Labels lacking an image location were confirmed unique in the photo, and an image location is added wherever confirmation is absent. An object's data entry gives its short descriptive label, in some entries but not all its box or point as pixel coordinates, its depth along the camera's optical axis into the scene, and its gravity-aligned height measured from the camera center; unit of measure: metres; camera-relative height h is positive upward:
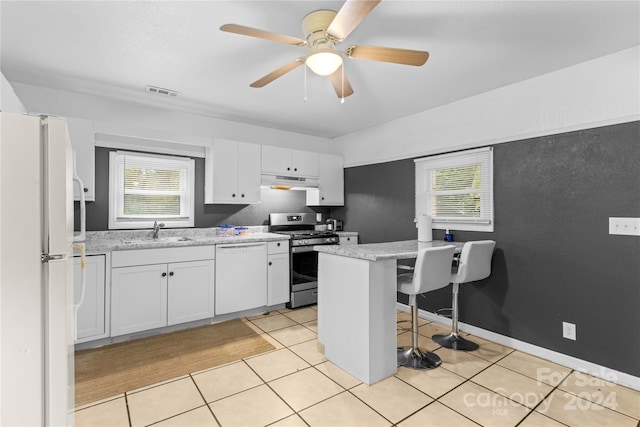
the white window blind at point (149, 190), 3.48 +0.29
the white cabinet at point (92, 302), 2.78 -0.77
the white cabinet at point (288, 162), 4.21 +0.73
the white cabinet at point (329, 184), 4.72 +0.46
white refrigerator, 1.04 -0.17
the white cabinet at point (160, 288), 2.95 -0.71
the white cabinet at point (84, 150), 3.02 +0.63
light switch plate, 2.28 -0.09
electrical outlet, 2.57 -0.95
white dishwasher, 3.51 -0.70
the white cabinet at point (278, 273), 3.87 -0.72
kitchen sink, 3.21 -0.27
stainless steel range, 4.06 -0.60
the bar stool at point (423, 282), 2.34 -0.52
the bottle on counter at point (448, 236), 3.43 -0.24
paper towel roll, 3.21 -0.15
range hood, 4.22 +0.45
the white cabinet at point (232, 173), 3.83 +0.52
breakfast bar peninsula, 2.28 -0.71
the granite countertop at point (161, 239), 2.98 -0.27
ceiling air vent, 3.10 +1.24
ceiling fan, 1.72 +1.01
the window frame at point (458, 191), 3.16 +0.31
